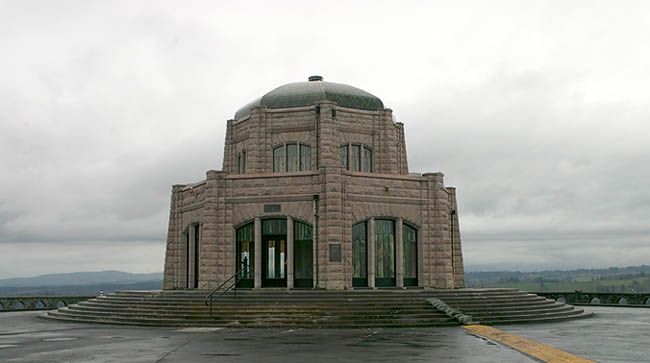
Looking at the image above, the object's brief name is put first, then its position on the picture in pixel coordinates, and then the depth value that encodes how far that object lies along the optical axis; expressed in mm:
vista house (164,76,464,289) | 32531
